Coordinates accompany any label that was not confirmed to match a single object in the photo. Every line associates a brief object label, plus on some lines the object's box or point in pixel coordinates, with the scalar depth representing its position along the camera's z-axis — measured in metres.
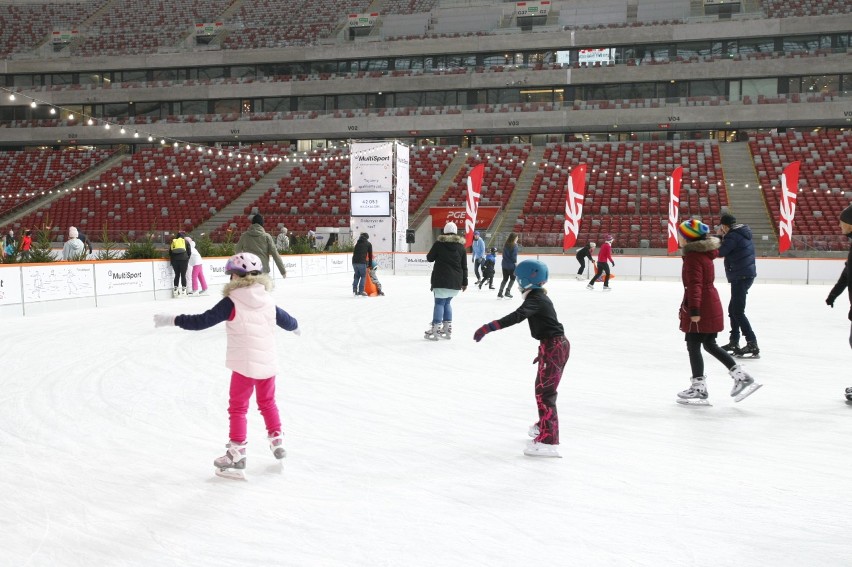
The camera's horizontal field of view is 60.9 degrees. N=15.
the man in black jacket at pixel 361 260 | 15.18
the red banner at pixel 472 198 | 23.00
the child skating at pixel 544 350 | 4.23
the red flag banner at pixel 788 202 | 19.72
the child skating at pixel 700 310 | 5.43
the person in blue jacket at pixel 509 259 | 15.85
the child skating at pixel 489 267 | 19.14
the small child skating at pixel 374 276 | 15.86
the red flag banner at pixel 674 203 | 22.55
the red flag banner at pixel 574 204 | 21.59
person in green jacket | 10.99
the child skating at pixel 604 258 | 18.40
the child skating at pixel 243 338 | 3.85
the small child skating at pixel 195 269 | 15.95
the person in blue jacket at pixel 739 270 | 7.73
